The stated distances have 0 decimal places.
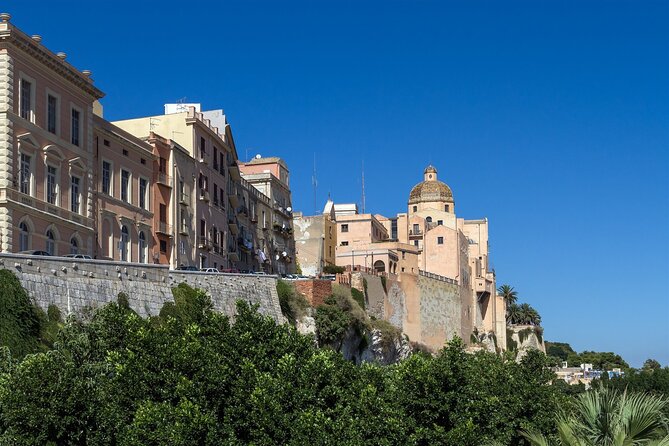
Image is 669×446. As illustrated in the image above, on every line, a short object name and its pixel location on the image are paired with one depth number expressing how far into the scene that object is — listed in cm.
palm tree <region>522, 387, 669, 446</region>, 1754
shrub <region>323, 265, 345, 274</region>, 8044
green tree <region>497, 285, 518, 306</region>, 13138
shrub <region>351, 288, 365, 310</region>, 7188
